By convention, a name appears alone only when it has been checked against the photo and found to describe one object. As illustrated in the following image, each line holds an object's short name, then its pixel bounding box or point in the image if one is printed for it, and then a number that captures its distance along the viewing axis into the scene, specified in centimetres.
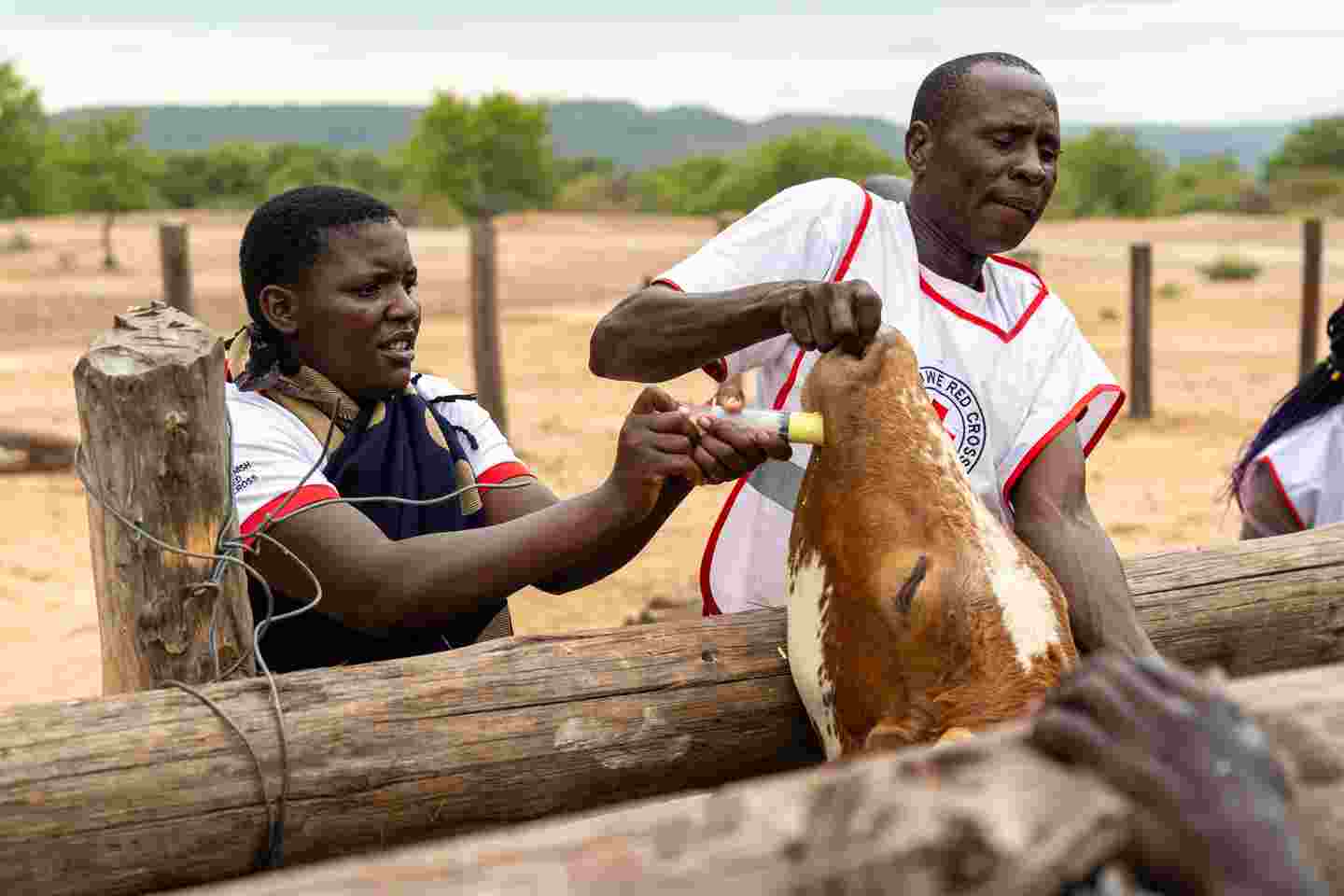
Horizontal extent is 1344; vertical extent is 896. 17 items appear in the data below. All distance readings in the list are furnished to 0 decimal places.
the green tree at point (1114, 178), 5141
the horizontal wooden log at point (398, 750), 204
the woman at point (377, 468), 248
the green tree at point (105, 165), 3384
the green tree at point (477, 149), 5319
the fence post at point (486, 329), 1095
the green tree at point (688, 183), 5384
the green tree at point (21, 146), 3462
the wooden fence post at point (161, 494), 227
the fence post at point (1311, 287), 1200
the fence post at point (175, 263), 914
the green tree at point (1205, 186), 4750
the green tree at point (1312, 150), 5366
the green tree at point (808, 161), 3809
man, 270
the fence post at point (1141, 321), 1187
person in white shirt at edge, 387
